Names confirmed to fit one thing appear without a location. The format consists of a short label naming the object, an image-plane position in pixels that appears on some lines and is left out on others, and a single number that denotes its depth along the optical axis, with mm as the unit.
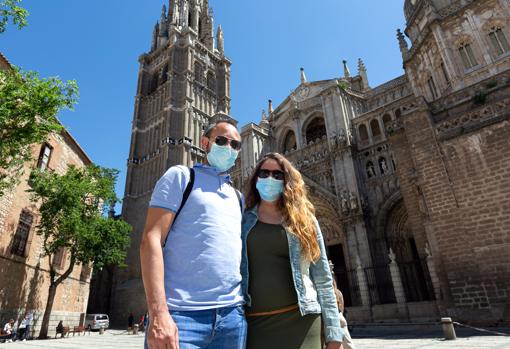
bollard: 7775
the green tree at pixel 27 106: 7926
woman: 1900
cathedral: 9086
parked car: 21377
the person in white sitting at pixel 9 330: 12018
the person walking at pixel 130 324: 21108
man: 1536
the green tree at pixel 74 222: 14992
